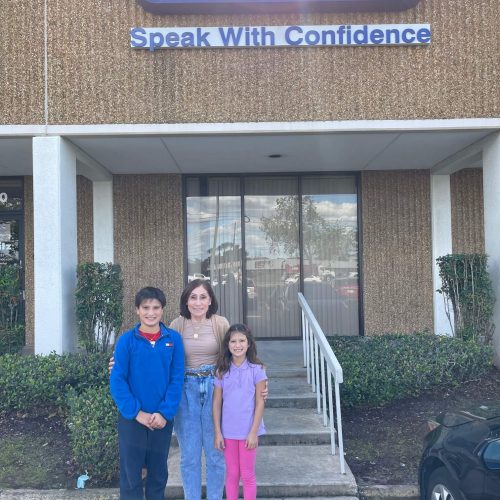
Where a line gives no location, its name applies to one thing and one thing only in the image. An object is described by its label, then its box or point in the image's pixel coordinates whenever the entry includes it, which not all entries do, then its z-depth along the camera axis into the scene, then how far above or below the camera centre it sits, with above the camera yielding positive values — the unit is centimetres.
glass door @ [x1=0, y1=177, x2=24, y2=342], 870 +78
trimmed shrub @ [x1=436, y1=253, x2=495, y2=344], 641 -44
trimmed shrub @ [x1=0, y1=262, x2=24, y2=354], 685 -60
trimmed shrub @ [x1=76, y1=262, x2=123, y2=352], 616 -46
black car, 281 -118
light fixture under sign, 613 +319
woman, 335 -88
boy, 311 -76
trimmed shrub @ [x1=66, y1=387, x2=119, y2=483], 406 -140
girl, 334 -97
